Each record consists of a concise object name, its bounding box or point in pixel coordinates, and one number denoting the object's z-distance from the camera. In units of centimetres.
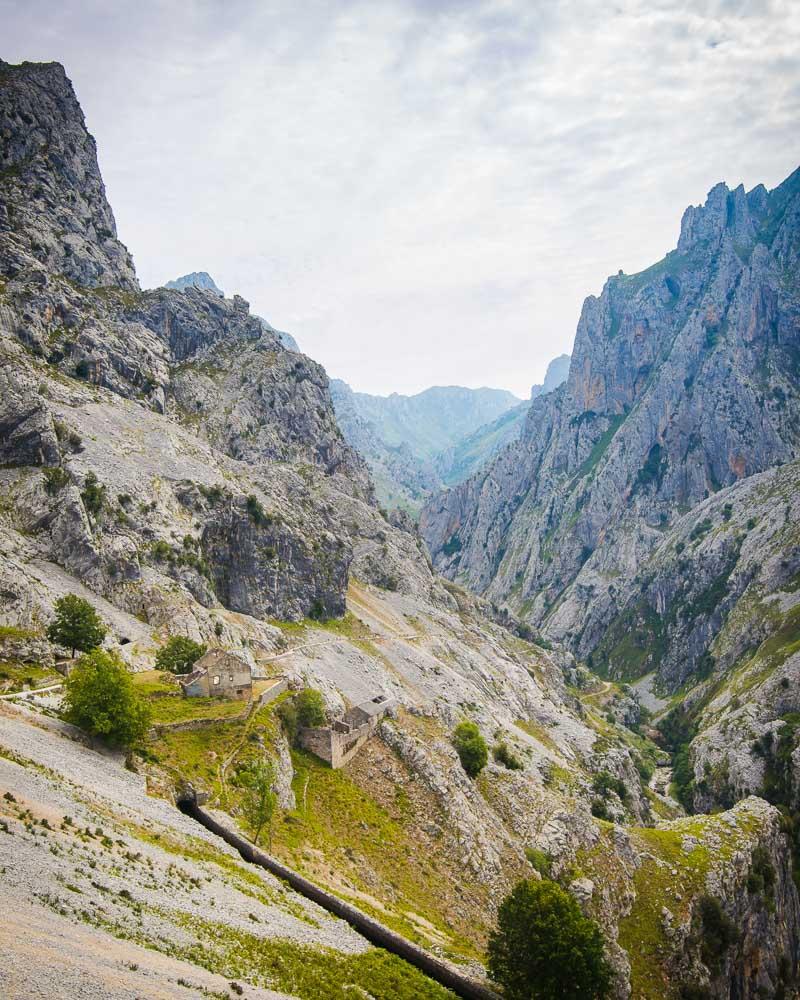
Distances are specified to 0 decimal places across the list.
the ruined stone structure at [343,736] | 5938
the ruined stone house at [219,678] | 5703
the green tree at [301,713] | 5888
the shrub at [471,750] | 7556
